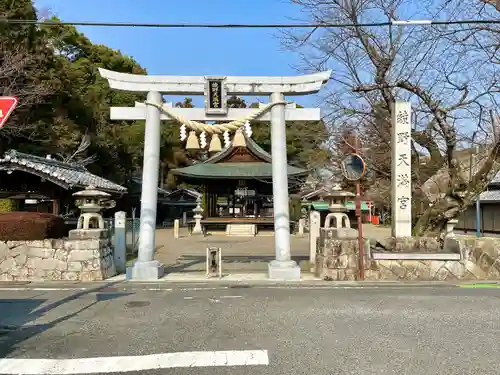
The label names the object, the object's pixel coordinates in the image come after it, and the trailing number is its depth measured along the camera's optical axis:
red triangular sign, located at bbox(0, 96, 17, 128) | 5.13
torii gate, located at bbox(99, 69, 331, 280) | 10.20
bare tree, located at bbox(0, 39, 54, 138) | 19.64
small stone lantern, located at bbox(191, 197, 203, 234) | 28.95
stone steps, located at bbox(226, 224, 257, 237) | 28.72
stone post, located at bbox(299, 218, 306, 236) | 30.25
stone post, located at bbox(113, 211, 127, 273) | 11.57
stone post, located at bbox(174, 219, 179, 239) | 26.12
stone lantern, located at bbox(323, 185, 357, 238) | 11.11
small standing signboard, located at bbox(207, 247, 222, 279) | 10.34
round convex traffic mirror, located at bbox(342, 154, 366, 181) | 9.91
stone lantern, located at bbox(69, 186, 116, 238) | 10.41
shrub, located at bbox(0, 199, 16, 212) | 16.43
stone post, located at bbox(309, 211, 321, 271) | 12.76
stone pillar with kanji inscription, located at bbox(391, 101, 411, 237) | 10.84
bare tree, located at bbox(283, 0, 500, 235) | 11.82
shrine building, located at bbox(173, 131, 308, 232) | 28.80
